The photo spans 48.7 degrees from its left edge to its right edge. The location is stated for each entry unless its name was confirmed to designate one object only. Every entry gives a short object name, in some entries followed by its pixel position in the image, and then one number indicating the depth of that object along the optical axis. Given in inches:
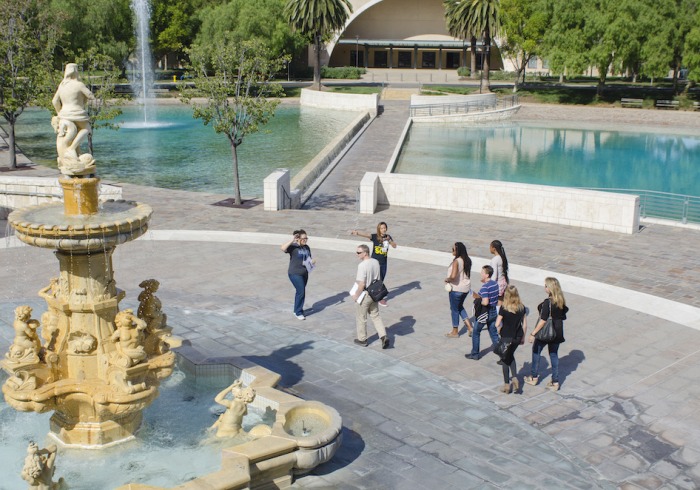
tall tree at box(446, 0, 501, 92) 2397.9
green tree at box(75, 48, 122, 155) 978.2
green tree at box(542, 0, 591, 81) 2103.8
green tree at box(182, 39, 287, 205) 875.4
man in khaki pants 436.8
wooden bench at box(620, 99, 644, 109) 2187.5
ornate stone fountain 315.9
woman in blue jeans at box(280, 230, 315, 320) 488.1
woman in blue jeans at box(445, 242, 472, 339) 448.1
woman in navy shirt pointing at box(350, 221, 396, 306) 510.3
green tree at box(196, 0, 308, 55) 2358.5
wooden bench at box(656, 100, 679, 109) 2138.2
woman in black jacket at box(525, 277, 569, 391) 383.6
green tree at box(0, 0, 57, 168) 1108.5
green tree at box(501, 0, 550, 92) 2249.0
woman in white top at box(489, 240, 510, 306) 459.5
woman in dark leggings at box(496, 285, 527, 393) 380.5
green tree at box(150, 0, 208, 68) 2500.0
